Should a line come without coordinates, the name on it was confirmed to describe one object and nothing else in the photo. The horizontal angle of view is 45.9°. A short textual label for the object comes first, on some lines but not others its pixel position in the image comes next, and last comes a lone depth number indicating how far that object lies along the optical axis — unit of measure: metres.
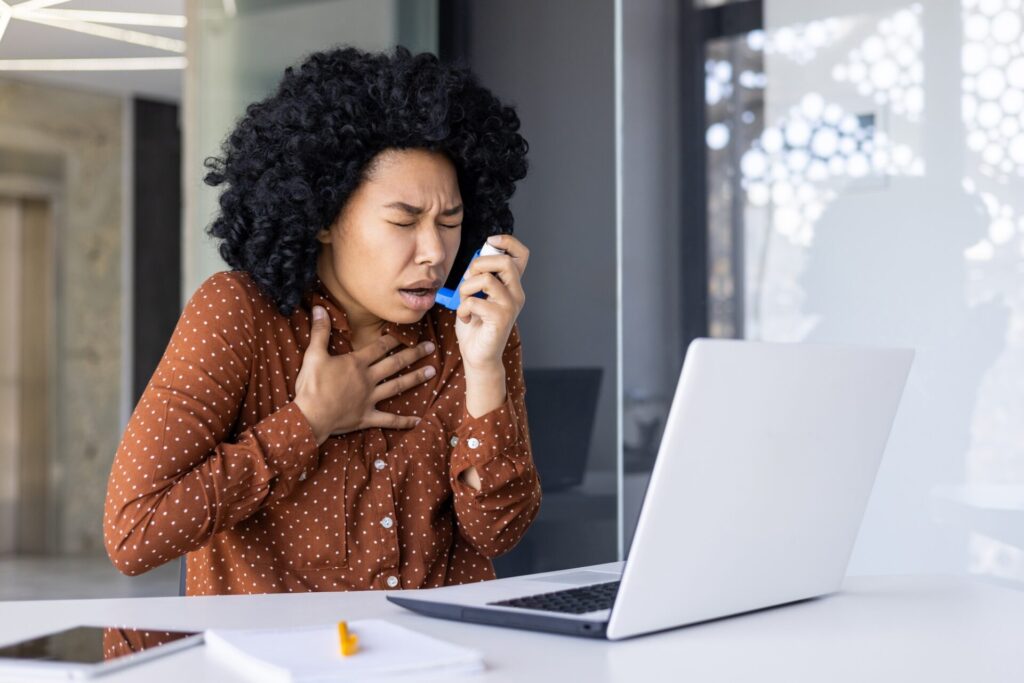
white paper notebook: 0.83
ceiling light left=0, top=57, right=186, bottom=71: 5.42
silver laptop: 0.91
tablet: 0.85
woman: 1.47
